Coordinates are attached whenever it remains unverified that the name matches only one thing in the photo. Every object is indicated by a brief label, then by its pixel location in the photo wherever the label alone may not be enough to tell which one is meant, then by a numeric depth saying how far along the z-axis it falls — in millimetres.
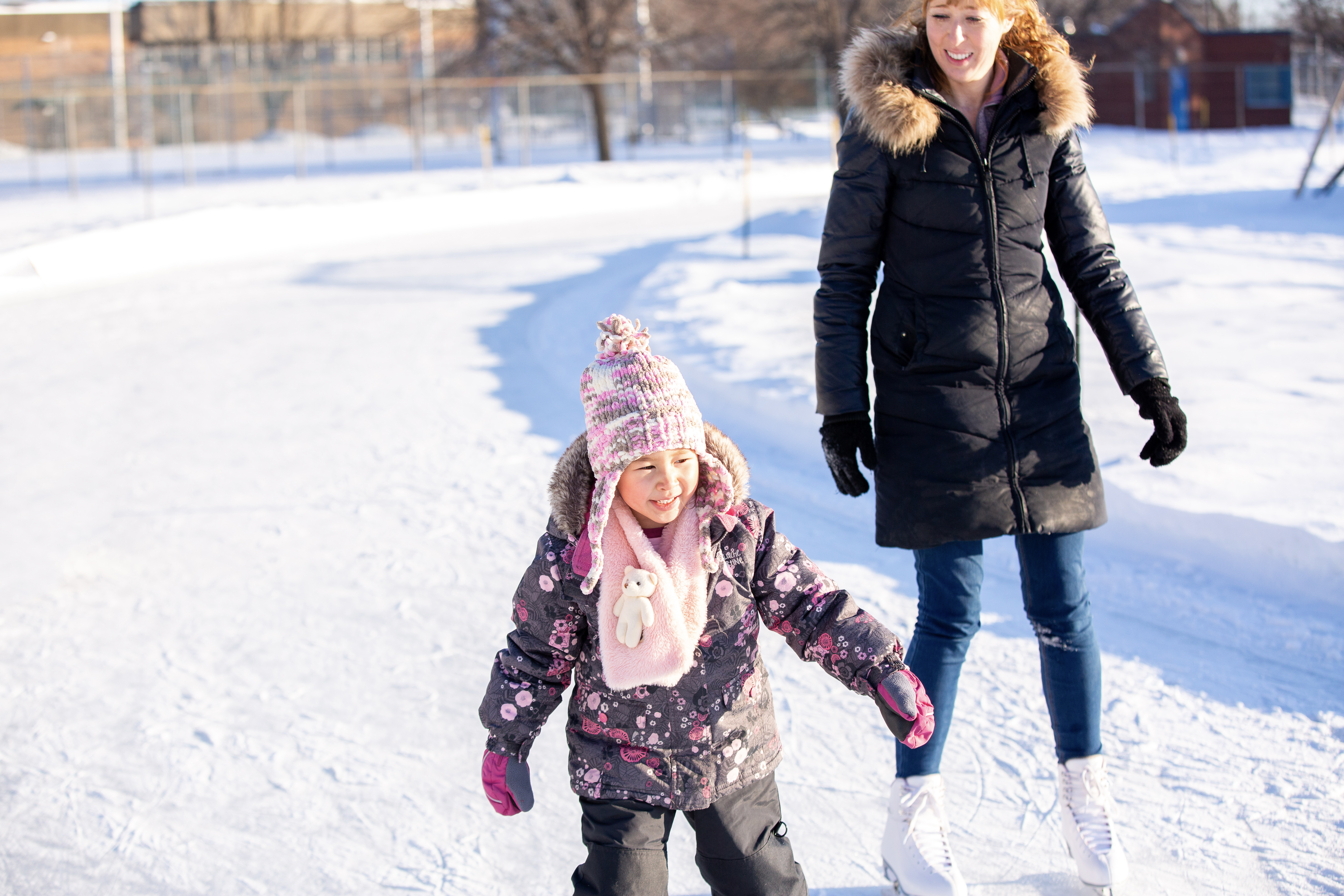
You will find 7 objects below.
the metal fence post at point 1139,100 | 25438
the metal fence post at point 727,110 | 25109
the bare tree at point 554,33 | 26703
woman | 2105
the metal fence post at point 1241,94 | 27766
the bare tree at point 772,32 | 27938
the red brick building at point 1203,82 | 28078
